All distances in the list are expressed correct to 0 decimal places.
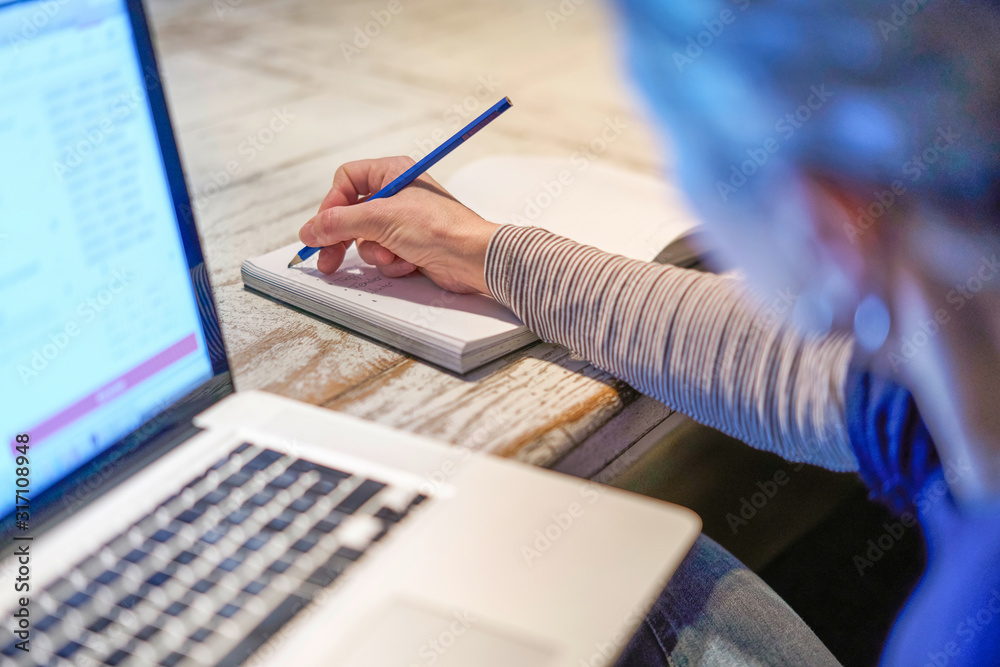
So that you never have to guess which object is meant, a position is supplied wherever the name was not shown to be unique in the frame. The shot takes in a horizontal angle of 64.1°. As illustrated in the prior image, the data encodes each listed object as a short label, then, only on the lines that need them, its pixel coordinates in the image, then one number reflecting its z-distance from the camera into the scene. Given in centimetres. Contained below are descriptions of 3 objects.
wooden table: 60
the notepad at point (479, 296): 65
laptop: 43
